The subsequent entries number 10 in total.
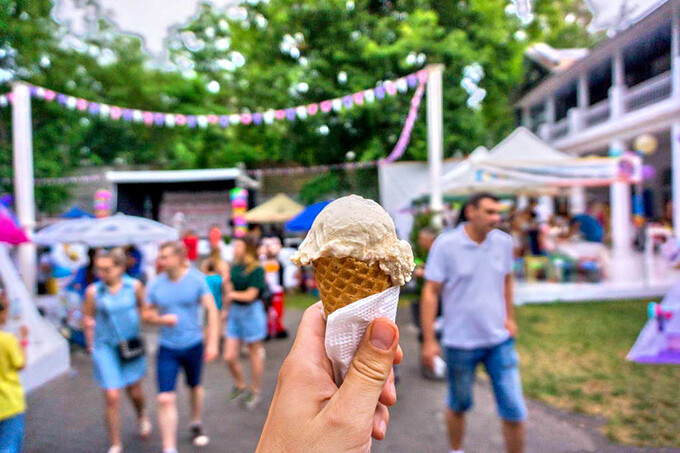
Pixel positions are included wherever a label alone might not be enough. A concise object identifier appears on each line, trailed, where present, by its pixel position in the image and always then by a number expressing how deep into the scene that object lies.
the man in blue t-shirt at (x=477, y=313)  3.01
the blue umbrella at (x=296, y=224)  7.66
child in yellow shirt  2.64
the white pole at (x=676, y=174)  11.56
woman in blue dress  3.67
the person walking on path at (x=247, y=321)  4.73
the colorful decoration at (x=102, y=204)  9.96
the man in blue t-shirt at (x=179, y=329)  3.61
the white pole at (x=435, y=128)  9.01
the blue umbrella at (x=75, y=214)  11.90
